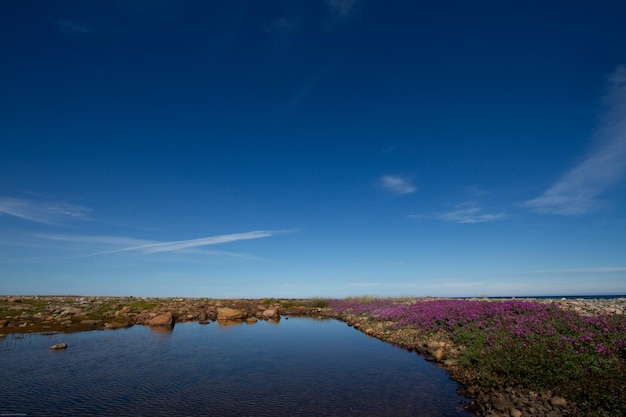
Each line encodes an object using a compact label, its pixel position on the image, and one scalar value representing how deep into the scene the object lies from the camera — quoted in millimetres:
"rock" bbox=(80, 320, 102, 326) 33394
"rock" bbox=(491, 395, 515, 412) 11223
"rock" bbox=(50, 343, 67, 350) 22003
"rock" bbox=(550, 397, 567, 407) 10908
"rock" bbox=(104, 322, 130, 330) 32703
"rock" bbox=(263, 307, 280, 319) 48075
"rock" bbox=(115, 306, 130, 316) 41062
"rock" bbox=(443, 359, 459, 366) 17131
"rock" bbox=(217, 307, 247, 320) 43281
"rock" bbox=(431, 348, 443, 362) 19141
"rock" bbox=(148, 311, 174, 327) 35812
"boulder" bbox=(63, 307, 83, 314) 38238
